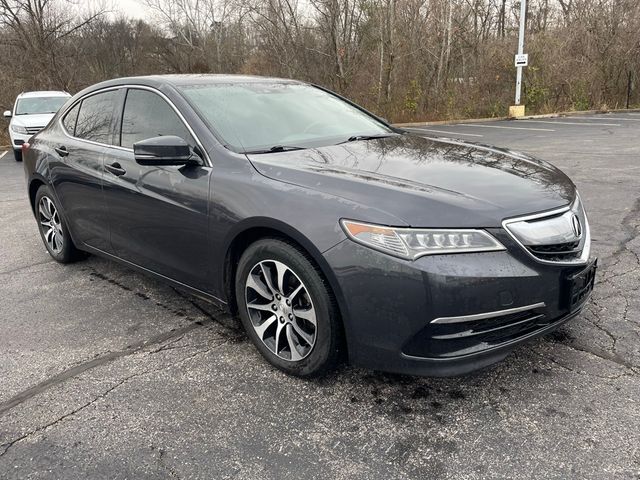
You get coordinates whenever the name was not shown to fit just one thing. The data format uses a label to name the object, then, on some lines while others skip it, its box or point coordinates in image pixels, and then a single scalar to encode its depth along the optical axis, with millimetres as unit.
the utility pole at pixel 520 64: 18266
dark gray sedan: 2354
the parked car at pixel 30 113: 12945
